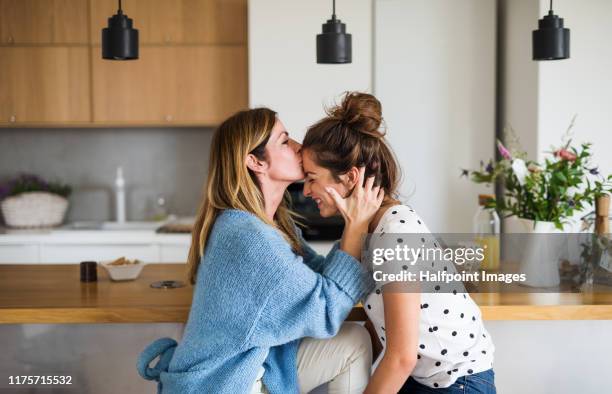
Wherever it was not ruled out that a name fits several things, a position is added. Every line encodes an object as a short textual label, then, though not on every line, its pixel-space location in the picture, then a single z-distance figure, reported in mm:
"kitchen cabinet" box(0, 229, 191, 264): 4184
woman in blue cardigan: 1797
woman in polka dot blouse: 1762
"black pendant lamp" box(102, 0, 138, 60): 2379
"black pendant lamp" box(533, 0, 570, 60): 2404
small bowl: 2523
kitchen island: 2262
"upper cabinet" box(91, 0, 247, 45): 4344
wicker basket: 4348
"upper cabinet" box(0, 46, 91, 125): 4371
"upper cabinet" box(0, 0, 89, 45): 4371
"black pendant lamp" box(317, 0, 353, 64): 2713
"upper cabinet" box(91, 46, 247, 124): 4371
